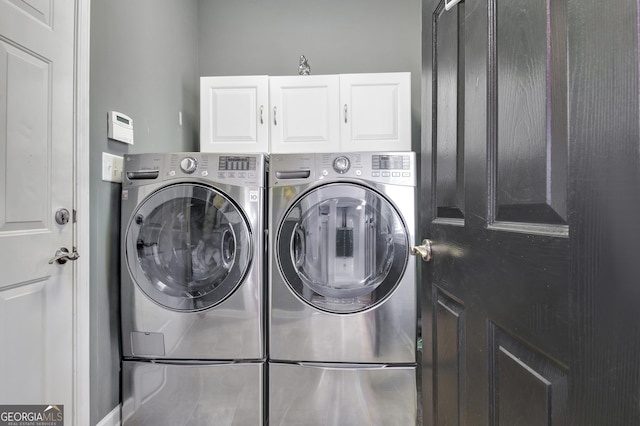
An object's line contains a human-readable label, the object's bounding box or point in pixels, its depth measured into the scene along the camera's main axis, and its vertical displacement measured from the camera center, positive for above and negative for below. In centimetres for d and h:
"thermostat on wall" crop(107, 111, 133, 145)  136 +43
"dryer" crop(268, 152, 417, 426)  138 -37
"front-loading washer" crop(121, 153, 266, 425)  137 -34
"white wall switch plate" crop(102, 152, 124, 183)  134 +23
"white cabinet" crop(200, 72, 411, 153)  181 +64
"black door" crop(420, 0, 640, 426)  34 +0
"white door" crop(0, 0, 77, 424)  95 +7
